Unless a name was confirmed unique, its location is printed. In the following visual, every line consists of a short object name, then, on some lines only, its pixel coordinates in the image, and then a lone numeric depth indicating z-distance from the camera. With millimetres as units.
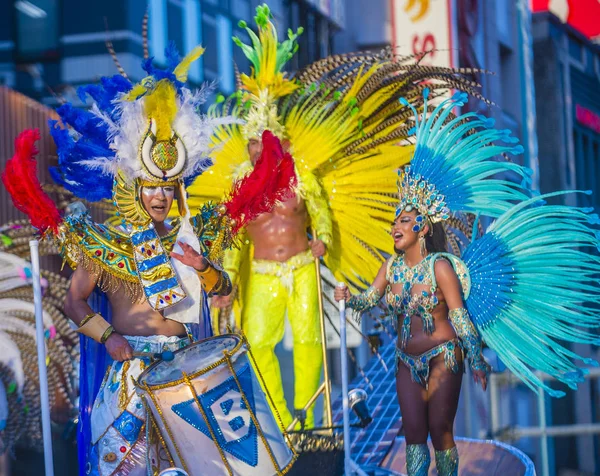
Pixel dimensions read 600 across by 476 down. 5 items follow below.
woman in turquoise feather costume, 10305
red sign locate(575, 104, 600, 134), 47534
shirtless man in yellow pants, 12977
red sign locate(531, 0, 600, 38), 44937
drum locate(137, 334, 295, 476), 8203
